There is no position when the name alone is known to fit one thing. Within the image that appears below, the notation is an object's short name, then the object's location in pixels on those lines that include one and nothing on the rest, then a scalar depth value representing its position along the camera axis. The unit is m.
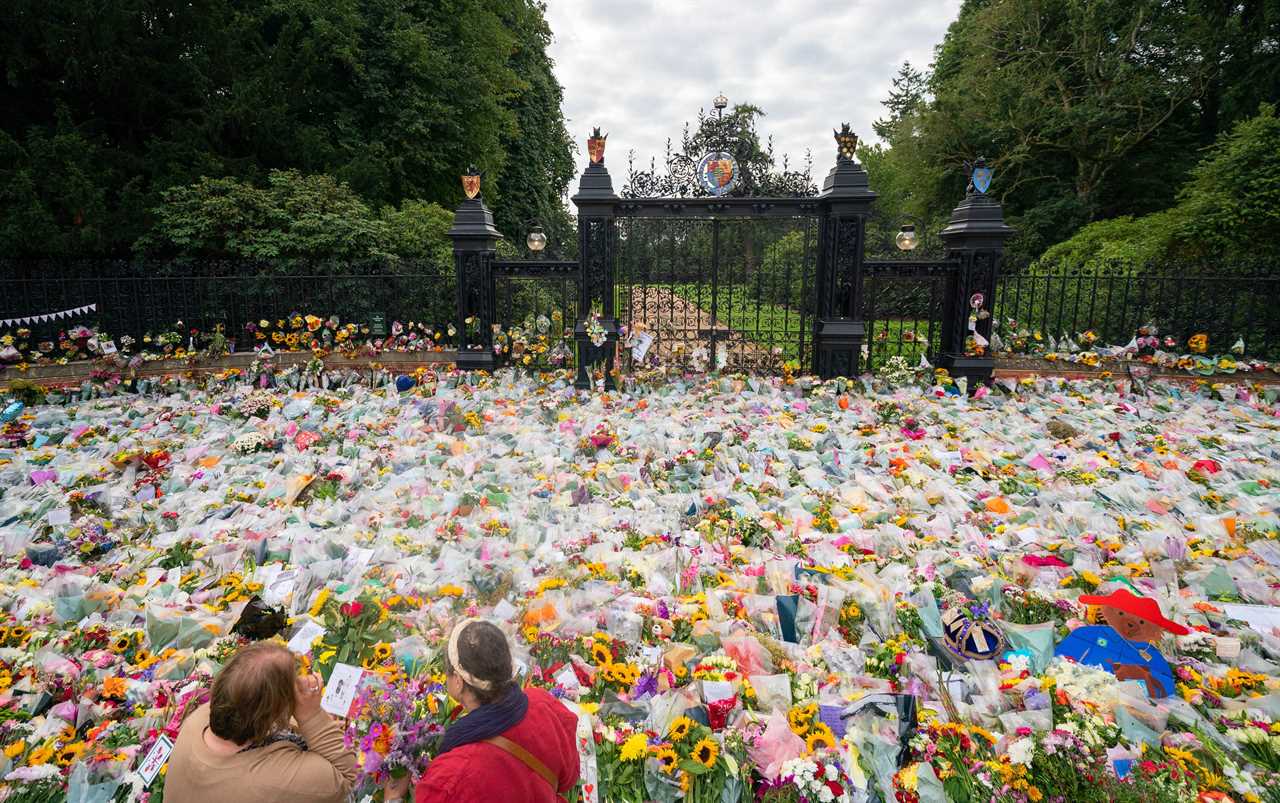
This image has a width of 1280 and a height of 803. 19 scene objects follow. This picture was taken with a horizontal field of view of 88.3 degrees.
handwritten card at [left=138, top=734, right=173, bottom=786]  2.40
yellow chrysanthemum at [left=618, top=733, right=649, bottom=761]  2.59
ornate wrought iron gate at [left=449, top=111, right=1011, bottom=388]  9.12
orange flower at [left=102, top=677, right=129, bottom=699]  2.87
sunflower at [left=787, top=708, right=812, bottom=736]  2.66
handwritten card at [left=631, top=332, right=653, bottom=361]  9.40
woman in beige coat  2.05
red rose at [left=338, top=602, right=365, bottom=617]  3.52
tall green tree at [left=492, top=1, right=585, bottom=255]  24.39
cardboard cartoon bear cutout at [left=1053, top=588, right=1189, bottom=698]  2.87
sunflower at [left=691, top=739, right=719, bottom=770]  2.58
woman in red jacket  2.02
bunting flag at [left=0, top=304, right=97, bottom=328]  9.16
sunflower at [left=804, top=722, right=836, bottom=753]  2.61
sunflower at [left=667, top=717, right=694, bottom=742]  2.65
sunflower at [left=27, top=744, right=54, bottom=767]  2.53
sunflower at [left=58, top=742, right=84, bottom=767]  2.56
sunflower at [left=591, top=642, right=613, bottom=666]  3.13
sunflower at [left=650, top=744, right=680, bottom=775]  2.58
